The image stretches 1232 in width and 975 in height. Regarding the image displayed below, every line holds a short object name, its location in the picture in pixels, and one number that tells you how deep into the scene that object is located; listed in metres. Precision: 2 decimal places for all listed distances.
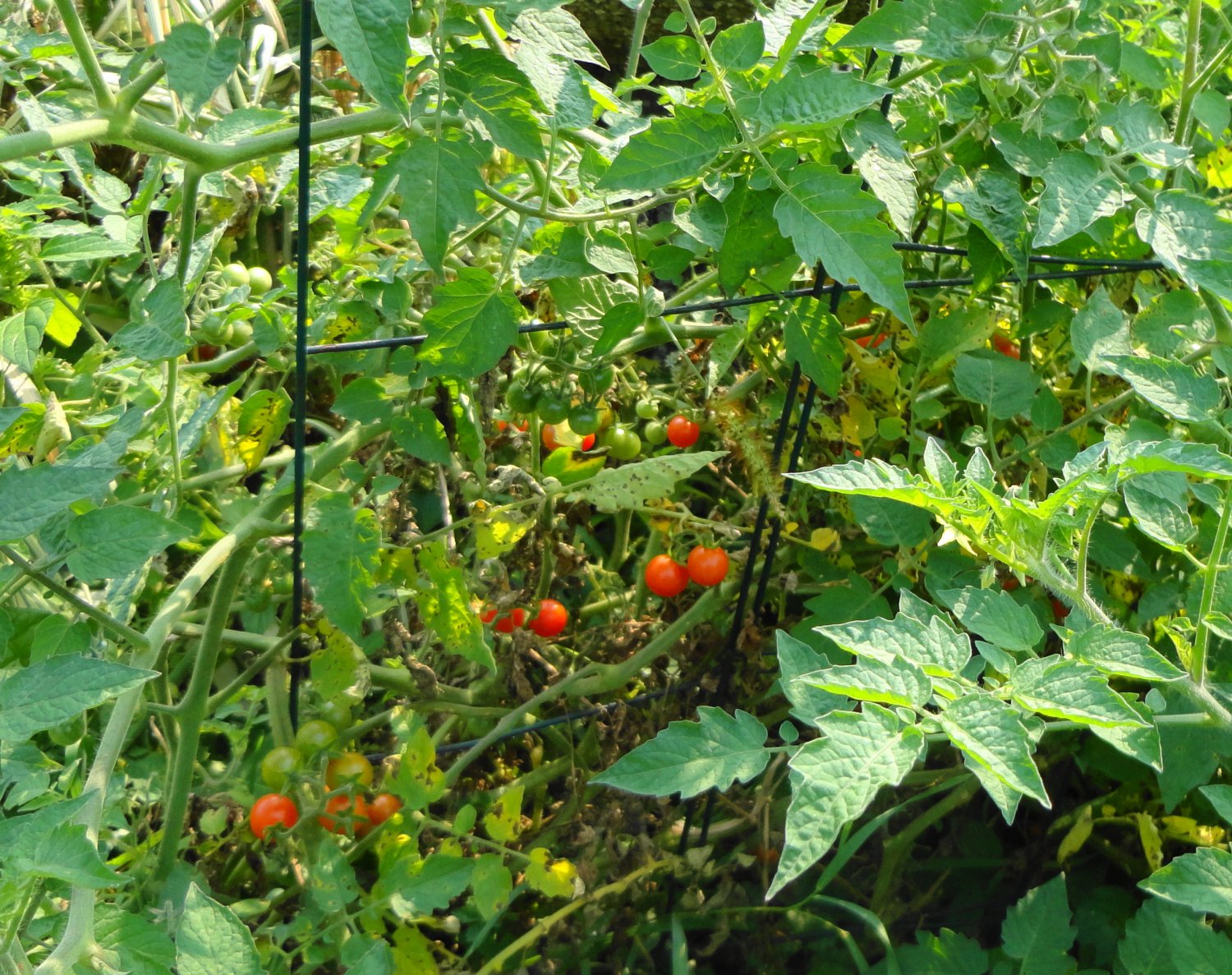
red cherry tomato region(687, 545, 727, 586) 1.22
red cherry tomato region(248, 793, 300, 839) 1.17
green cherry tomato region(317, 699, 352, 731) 1.25
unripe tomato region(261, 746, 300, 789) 1.20
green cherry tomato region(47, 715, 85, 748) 1.08
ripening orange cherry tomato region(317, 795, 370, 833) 1.17
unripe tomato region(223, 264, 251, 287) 1.30
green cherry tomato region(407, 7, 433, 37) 0.89
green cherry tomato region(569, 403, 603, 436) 1.15
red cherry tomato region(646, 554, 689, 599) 1.27
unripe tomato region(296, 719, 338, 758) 1.22
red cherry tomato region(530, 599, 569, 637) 1.25
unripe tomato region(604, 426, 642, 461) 1.29
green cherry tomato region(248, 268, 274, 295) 1.35
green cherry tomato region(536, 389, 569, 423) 1.14
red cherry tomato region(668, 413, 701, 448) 1.28
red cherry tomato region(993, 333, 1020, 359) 1.34
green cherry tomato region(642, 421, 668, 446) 1.32
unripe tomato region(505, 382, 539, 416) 1.16
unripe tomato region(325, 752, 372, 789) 1.21
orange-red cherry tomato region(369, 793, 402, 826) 1.21
